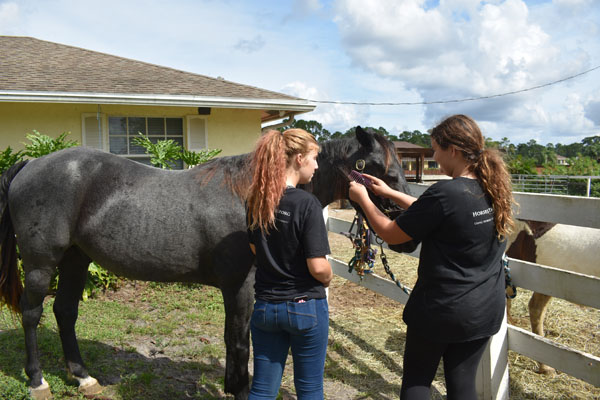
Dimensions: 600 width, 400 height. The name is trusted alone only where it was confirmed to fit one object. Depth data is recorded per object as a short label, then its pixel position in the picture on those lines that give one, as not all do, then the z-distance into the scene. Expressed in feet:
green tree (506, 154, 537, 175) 93.50
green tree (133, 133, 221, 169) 21.52
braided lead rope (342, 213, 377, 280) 11.33
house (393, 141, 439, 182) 75.36
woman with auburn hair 6.28
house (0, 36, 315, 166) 25.57
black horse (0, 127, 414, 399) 9.59
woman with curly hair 6.21
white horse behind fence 12.21
